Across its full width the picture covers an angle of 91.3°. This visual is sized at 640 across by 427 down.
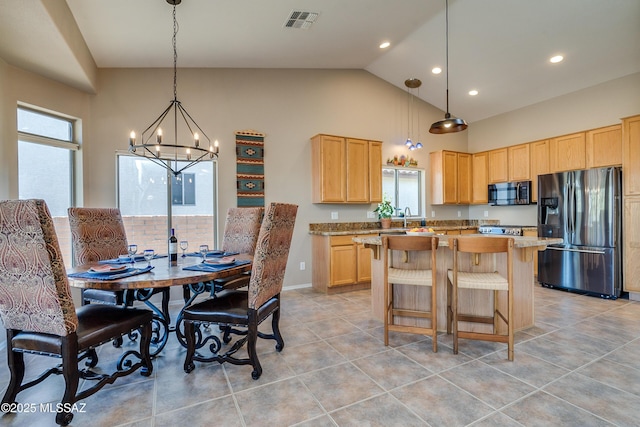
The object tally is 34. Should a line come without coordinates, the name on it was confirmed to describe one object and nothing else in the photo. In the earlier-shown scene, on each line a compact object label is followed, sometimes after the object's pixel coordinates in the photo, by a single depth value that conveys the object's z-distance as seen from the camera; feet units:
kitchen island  9.43
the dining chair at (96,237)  8.87
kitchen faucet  18.74
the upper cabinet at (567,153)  15.47
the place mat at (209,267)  7.18
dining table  6.19
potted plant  17.76
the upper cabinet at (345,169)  15.69
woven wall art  14.74
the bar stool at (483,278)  7.79
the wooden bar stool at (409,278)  8.37
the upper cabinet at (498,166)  18.94
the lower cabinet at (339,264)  14.84
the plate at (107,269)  6.58
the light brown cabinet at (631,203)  13.07
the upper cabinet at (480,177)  20.15
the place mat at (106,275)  6.37
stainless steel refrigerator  13.50
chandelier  13.17
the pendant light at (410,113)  18.13
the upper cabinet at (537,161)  16.89
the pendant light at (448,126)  10.06
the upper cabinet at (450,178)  19.74
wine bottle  8.31
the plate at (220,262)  7.58
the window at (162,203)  13.09
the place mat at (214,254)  9.54
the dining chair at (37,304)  5.18
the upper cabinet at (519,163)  17.83
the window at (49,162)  10.58
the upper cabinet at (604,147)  14.12
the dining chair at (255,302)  7.13
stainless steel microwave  17.74
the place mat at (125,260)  8.09
